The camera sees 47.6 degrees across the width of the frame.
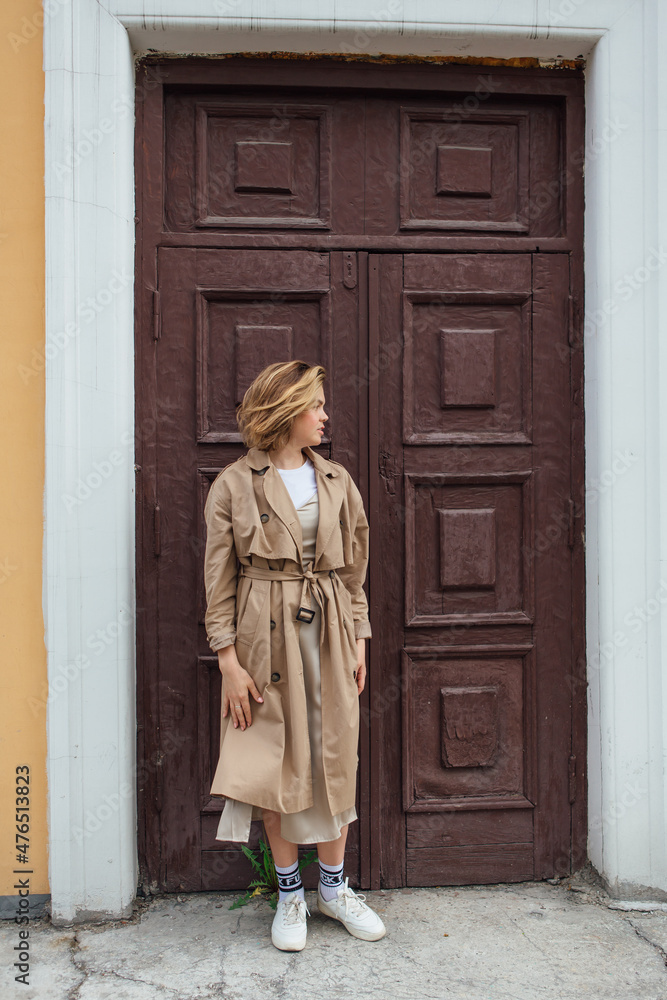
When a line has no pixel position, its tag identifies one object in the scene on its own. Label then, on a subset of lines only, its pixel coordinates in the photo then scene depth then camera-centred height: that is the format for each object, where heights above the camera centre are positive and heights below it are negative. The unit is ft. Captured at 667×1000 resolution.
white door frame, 9.13 +1.45
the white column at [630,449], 9.62 +0.64
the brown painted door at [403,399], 9.75 +1.33
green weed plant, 9.63 -4.80
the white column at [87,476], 9.10 +0.31
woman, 8.21 -1.39
